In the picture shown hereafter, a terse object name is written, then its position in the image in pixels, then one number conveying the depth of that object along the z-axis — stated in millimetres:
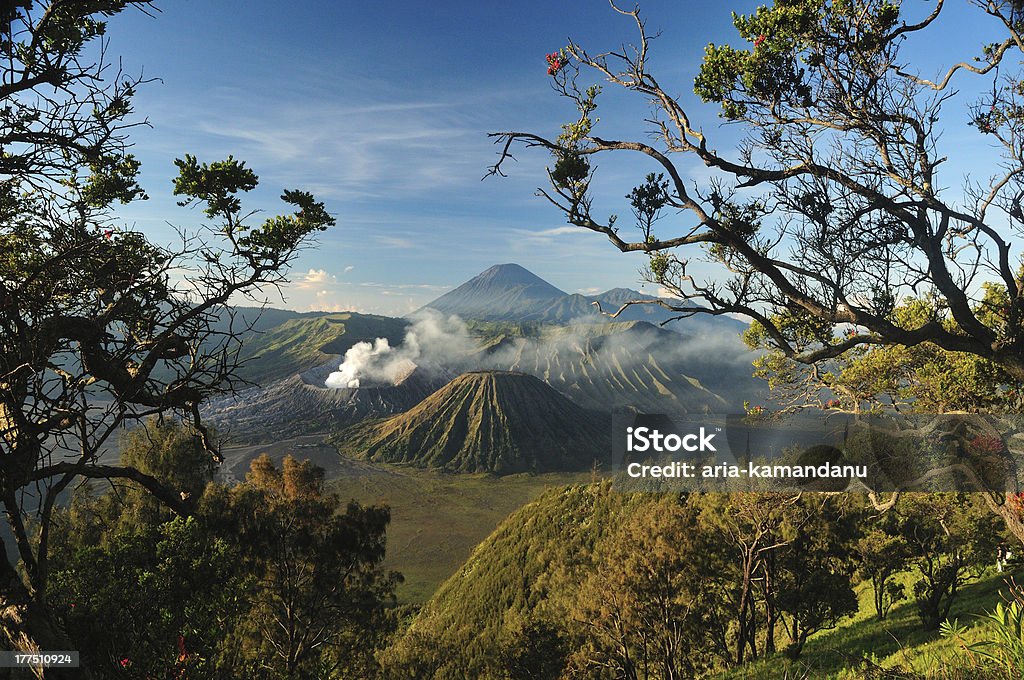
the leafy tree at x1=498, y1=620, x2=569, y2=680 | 23388
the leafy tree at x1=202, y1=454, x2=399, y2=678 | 15781
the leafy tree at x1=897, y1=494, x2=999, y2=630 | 16594
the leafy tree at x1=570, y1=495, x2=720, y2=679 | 18688
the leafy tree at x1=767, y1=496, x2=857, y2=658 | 18656
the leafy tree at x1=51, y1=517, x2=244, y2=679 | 5391
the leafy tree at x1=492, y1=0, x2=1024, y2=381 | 5844
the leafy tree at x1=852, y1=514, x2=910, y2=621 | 19250
